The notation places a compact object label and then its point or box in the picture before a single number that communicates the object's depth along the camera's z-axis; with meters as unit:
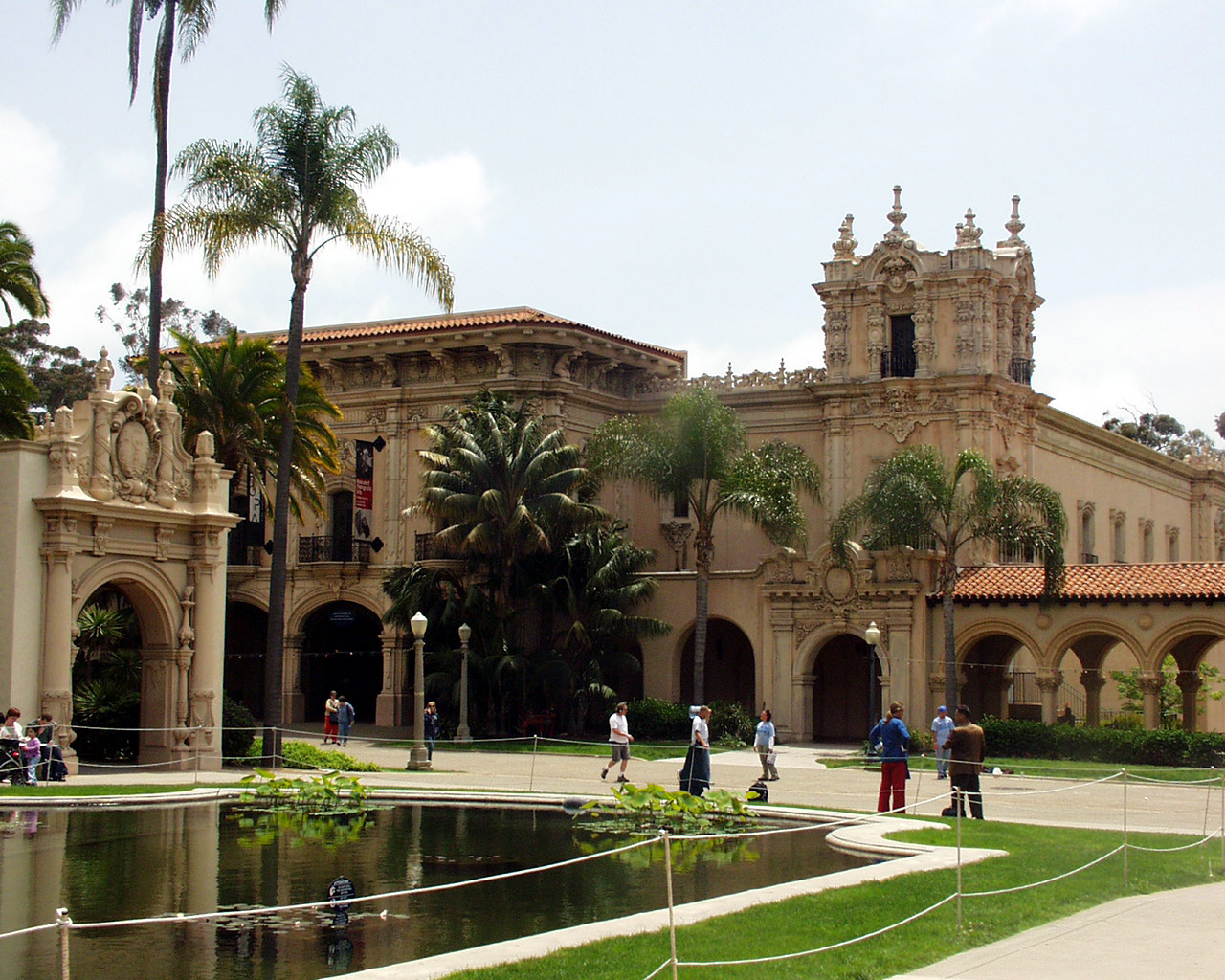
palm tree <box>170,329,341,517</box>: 35.88
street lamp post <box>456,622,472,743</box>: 36.94
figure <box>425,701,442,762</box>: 36.28
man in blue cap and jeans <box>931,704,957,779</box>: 27.22
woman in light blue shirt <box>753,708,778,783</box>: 27.61
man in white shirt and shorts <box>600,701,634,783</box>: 28.25
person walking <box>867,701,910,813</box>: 21.48
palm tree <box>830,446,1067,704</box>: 36.62
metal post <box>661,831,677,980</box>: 9.80
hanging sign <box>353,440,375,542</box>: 45.41
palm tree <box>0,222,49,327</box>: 32.78
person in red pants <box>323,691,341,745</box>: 38.06
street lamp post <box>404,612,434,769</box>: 31.66
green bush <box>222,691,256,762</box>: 32.56
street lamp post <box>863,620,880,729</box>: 34.34
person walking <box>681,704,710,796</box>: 22.92
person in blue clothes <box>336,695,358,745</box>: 38.31
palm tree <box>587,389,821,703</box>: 39.50
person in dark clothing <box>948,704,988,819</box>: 19.56
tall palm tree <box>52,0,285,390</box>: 34.16
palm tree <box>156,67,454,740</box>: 32.47
